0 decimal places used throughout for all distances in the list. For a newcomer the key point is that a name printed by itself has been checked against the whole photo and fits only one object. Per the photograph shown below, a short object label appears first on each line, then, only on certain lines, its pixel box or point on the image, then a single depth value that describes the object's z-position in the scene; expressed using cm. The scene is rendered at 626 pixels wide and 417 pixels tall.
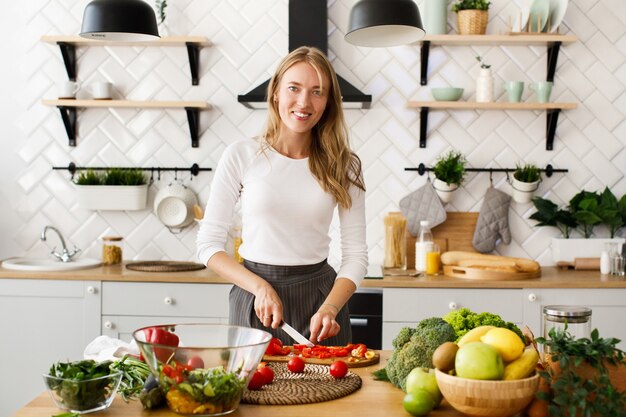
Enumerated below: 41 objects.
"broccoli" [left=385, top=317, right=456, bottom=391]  164
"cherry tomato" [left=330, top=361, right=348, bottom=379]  176
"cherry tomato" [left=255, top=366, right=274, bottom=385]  170
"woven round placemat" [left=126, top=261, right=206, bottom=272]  370
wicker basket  387
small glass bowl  149
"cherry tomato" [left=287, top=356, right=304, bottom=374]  181
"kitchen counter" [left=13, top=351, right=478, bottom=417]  153
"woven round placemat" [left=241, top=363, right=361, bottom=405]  161
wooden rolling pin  384
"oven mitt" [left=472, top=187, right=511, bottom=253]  397
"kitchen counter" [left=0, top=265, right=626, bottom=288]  347
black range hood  393
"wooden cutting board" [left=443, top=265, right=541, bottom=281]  353
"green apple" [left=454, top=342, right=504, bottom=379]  144
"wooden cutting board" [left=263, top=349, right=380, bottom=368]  191
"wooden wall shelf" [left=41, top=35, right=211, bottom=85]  394
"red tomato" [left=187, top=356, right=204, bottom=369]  147
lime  151
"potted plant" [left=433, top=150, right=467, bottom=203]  391
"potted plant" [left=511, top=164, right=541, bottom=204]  394
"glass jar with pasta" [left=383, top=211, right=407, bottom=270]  392
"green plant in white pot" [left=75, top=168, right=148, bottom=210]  402
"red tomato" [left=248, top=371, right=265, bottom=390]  167
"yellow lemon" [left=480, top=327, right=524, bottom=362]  147
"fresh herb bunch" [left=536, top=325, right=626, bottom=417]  139
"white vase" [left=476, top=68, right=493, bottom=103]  389
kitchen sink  367
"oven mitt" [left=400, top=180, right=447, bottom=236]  396
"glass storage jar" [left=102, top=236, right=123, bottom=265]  397
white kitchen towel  180
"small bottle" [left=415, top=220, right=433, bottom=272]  385
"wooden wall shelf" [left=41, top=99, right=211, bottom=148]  392
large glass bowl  147
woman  230
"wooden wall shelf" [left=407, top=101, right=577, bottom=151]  381
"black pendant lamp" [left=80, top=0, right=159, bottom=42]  257
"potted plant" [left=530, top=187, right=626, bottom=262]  387
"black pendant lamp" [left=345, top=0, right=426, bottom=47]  238
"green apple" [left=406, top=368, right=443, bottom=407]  154
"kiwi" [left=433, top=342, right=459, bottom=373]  150
